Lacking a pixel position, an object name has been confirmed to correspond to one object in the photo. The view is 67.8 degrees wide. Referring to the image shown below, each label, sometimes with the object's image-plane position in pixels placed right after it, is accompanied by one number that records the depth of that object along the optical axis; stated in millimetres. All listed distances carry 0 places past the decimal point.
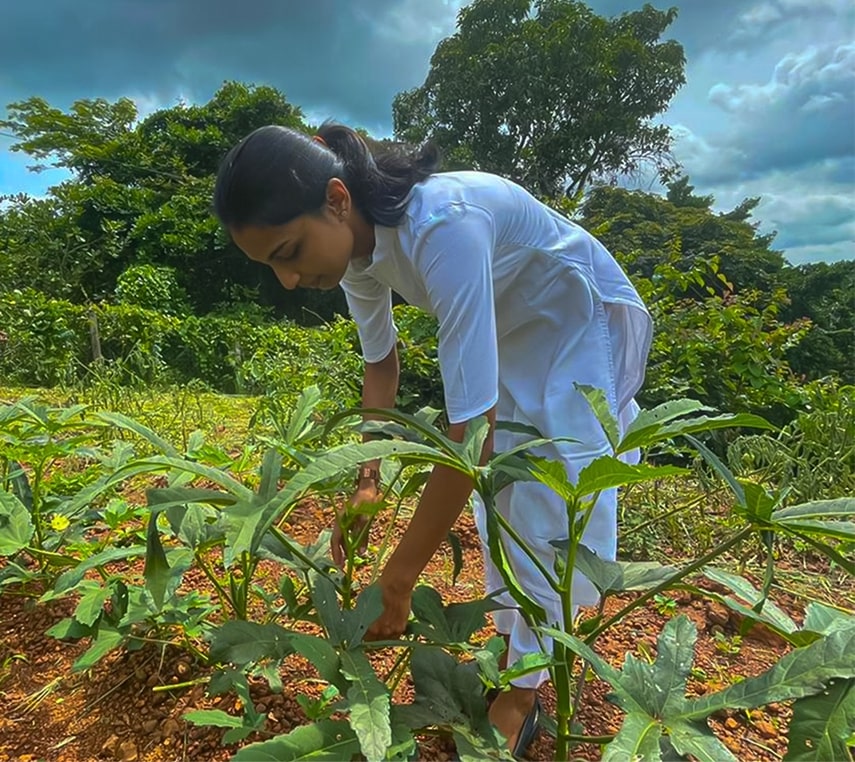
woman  855
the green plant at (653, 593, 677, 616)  1401
